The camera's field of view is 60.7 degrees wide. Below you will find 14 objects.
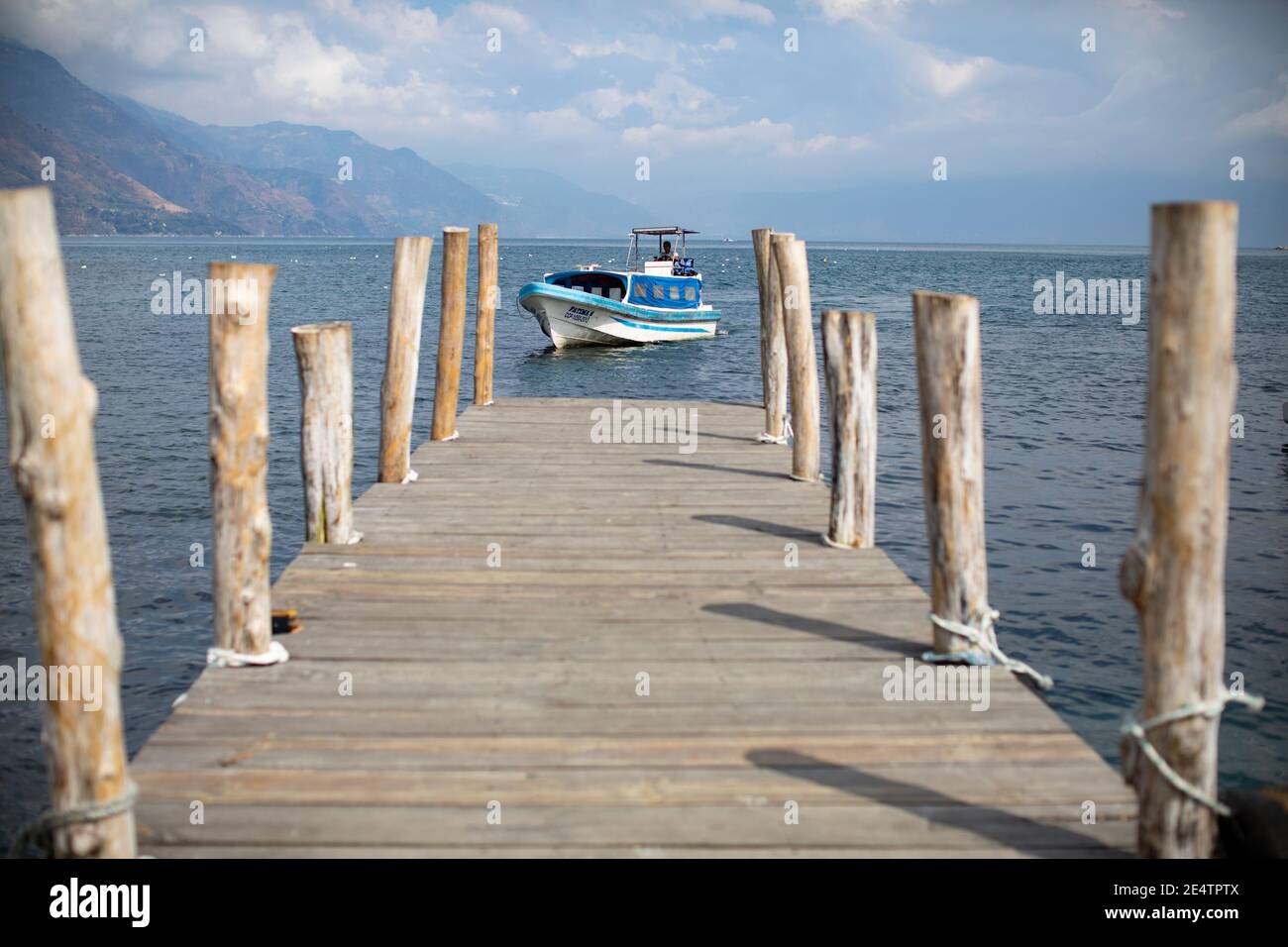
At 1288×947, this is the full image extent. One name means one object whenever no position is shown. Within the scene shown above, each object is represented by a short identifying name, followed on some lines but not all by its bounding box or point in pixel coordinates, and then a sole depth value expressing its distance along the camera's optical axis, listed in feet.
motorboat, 102.73
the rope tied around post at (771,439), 37.91
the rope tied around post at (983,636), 17.31
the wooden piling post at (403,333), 28.99
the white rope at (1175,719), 11.97
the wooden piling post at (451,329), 35.22
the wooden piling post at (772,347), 35.91
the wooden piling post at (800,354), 31.19
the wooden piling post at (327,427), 22.98
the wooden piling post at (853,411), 23.95
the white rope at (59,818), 11.61
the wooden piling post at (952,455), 16.97
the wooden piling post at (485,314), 39.86
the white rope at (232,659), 17.16
